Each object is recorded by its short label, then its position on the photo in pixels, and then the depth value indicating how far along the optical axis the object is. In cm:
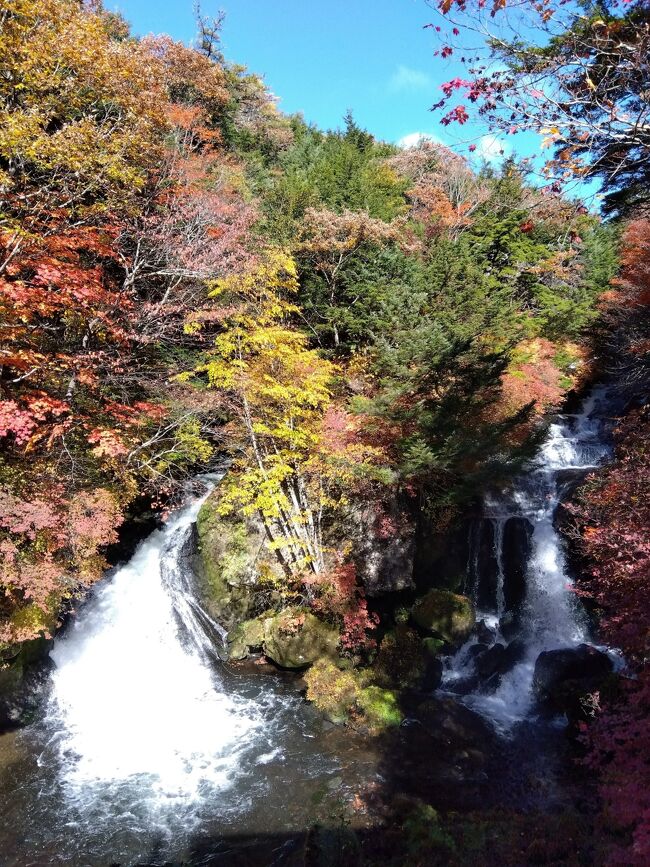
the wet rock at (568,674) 1017
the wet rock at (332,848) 671
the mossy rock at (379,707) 1029
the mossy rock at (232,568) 1329
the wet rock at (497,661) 1170
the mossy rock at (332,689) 1062
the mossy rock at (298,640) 1179
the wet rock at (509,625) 1288
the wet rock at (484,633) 1277
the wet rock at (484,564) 1399
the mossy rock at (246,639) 1251
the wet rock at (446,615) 1246
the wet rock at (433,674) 1159
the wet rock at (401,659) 1152
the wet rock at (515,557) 1362
